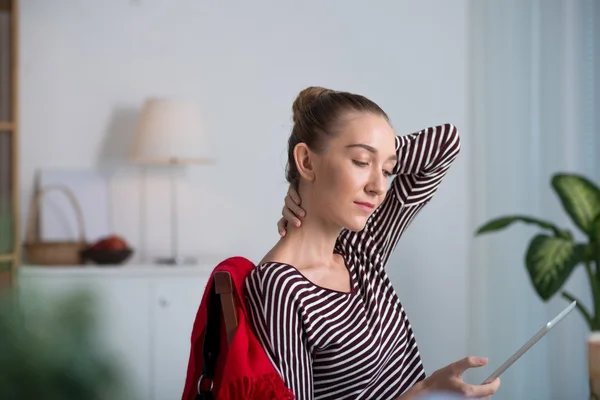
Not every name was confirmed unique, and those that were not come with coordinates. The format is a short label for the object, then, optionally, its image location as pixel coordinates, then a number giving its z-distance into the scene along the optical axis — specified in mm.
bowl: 3867
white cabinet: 3740
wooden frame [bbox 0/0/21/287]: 3916
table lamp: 3918
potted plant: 3363
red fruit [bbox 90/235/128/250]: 3879
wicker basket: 3879
